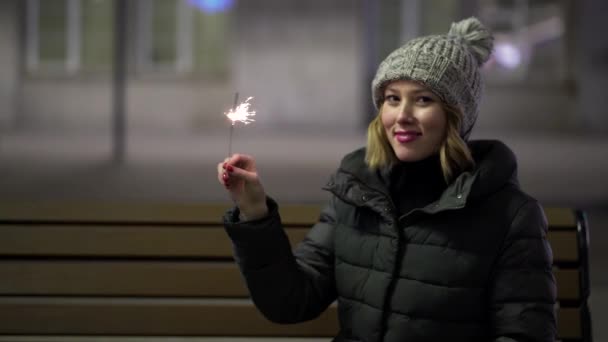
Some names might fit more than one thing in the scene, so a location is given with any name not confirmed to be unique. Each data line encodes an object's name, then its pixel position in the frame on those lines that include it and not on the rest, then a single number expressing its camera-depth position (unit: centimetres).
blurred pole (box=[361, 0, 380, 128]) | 1791
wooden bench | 231
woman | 177
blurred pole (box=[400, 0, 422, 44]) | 1797
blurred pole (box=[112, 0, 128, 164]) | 1066
